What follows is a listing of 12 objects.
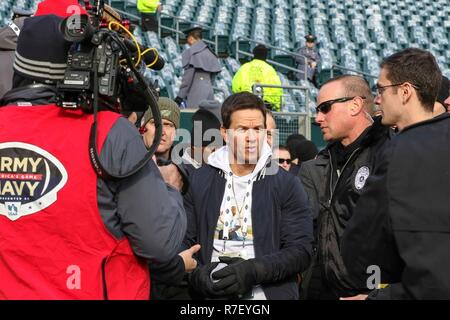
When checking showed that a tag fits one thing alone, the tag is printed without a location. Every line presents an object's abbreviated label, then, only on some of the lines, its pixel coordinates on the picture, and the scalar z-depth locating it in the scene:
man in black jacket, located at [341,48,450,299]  2.04
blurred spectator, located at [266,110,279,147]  4.46
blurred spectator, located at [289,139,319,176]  6.95
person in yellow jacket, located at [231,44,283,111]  10.06
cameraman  2.24
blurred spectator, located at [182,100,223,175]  4.86
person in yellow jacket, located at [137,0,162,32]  13.90
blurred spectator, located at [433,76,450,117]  3.80
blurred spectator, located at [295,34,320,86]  13.76
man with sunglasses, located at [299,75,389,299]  3.40
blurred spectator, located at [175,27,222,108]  10.32
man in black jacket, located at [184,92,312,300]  3.21
